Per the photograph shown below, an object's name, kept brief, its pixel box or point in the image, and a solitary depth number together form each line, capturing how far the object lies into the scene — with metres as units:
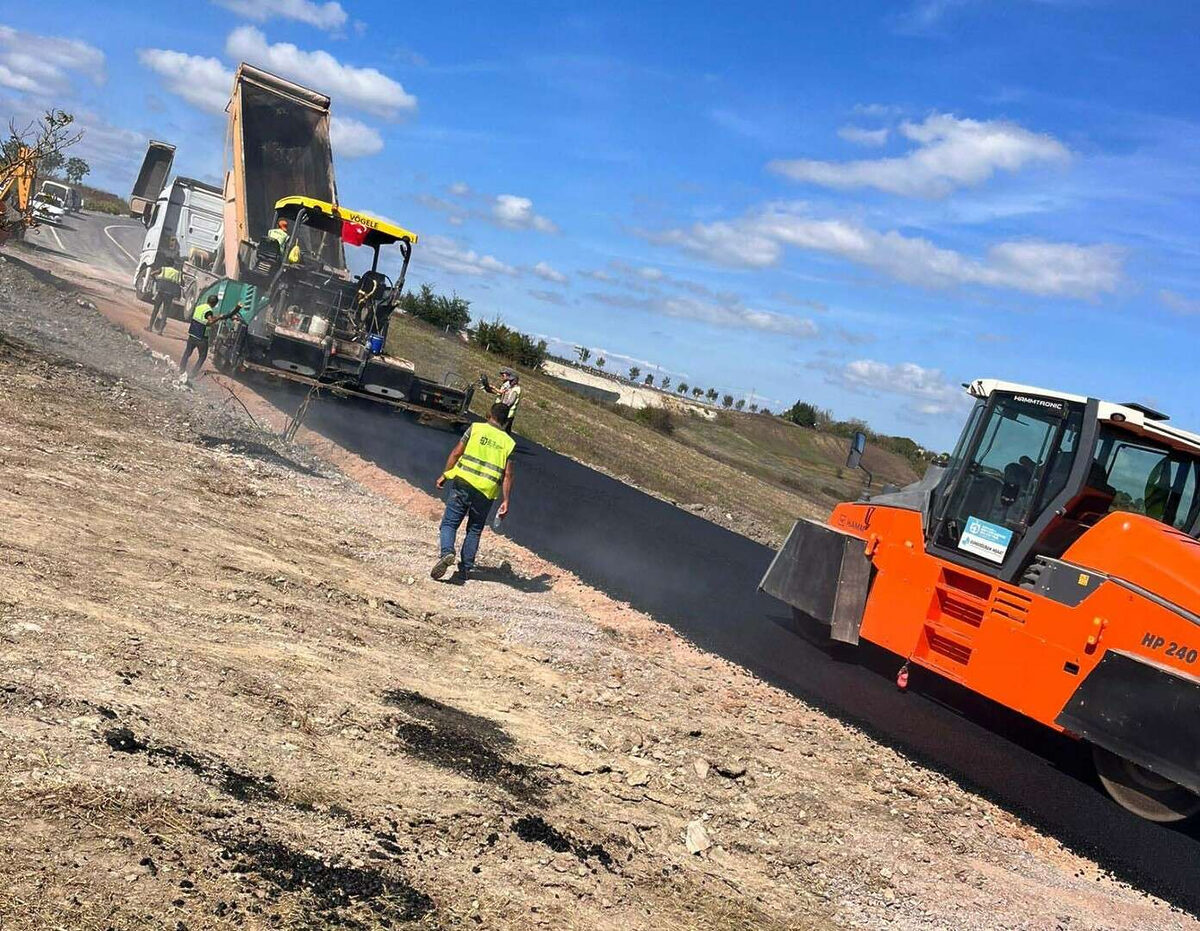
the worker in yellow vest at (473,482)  9.20
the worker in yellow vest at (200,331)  15.81
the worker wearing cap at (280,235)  17.14
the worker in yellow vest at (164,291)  22.56
